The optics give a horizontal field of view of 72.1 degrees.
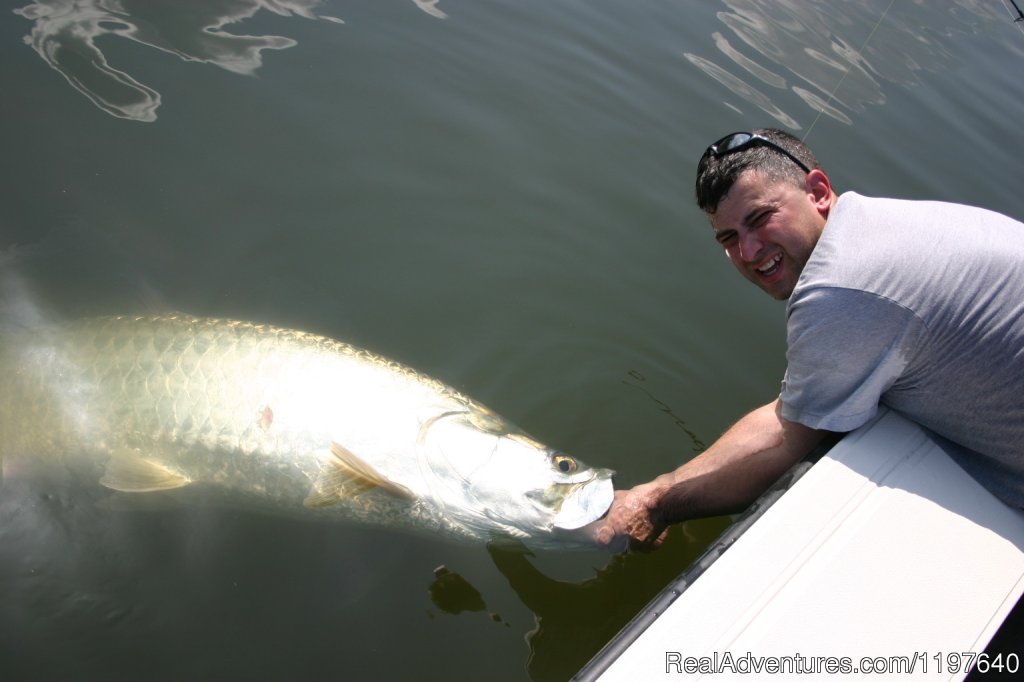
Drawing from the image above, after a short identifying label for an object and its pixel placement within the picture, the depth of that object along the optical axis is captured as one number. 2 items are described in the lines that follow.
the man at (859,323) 2.44
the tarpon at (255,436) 3.18
